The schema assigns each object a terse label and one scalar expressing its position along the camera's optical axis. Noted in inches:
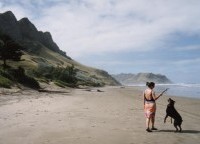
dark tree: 1341.1
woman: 337.4
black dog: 335.7
